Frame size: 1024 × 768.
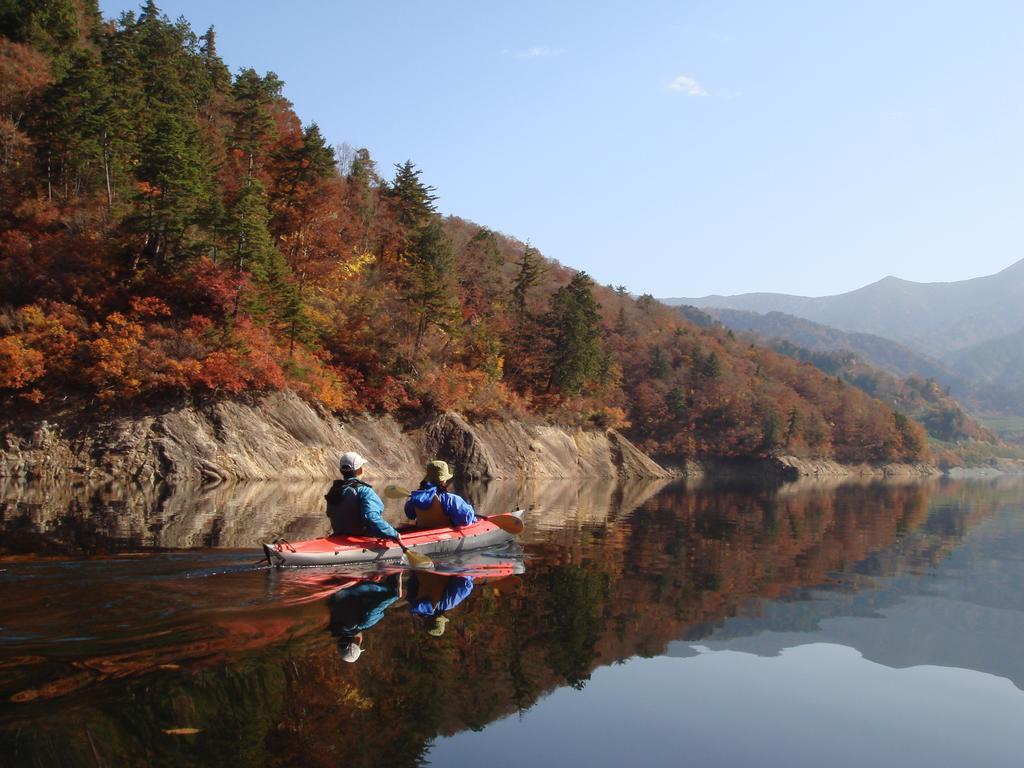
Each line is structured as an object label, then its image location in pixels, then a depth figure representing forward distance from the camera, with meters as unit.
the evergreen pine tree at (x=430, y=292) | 48.06
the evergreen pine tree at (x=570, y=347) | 61.41
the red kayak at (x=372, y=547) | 11.94
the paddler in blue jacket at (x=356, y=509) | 12.63
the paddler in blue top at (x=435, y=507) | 14.89
